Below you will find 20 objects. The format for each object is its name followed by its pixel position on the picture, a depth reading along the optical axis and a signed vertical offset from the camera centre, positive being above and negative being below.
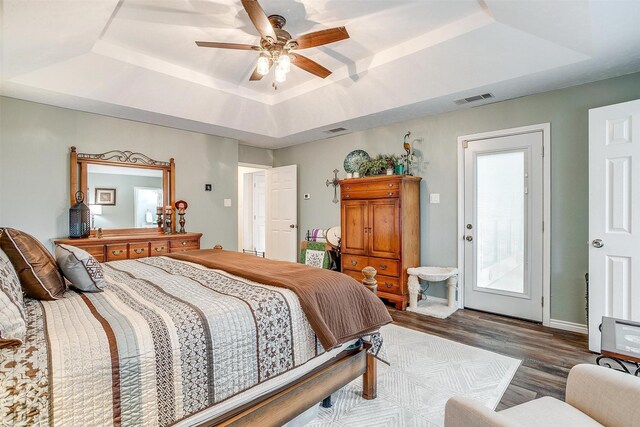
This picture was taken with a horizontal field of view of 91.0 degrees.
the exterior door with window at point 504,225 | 3.47 -0.16
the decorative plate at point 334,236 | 4.90 -0.39
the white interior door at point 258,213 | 8.03 -0.03
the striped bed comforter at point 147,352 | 0.95 -0.51
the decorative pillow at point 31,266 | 1.51 -0.27
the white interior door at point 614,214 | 2.56 -0.03
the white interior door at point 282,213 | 5.95 -0.03
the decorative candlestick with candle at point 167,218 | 4.59 -0.09
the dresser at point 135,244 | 3.69 -0.41
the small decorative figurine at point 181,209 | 4.68 +0.04
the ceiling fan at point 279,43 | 2.39 +1.38
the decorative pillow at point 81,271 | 1.67 -0.31
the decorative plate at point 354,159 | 4.93 +0.83
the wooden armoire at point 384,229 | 3.94 -0.24
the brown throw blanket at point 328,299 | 1.61 -0.49
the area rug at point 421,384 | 1.89 -1.23
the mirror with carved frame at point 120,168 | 3.89 +0.60
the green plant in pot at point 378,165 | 4.30 +0.64
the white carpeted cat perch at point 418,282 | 3.88 -0.90
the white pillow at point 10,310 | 0.99 -0.35
